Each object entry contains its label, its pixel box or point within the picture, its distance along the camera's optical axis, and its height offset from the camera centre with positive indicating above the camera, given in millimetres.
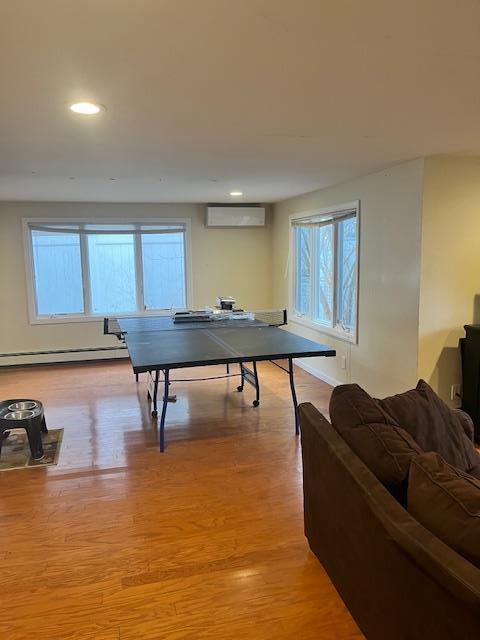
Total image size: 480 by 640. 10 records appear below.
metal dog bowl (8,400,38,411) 3693 -1113
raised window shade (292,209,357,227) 4723 +512
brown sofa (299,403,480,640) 1143 -900
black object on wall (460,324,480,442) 3520 -875
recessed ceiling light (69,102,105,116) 2229 +791
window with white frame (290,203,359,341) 4820 -70
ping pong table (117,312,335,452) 3293 -652
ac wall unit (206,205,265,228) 6539 +702
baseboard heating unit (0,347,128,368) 6246 -1230
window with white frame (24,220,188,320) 6281 -9
